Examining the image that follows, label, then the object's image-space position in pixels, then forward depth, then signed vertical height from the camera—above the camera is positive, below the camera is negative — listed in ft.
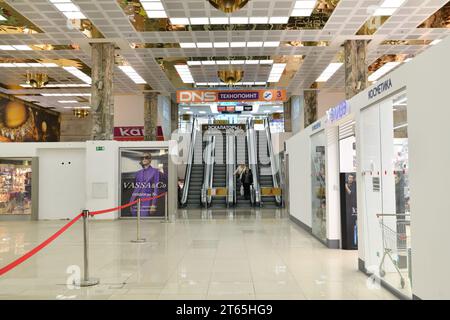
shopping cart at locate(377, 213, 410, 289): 16.87 -2.71
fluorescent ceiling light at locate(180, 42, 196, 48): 47.52 +14.49
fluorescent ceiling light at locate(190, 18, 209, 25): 40.96 +14.75
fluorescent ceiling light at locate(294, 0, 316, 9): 37.06 +14.78
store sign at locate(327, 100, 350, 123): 21.81 +3.24
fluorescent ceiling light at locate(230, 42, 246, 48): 47.47 +14.37
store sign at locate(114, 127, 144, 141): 66.95 +6.66
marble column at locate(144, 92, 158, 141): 74.90 +10.61
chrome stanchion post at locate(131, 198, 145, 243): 29.73 -4.55
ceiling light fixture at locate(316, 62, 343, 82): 57.29 +14.18
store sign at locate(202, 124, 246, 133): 89.66 +9.75
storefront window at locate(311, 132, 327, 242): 27.99 -1.03
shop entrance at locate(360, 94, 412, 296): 16.89 -0.82
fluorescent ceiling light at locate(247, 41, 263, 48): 47.24 +14.39
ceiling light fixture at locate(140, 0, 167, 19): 37.22 +14.99
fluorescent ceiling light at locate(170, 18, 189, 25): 41.09 +14.83
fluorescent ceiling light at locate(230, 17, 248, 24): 40.62 +14.68
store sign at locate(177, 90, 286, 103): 56.70 +10.36
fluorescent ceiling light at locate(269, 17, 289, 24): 40.86 +14.69
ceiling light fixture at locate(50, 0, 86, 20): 36.32 +14.73
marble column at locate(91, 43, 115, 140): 46.96 +9.36
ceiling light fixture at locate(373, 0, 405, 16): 37.32 +14.65
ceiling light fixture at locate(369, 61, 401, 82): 58.18 +14.35
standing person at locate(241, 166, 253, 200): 62.85 -1.18
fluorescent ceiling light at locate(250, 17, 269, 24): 40.81 +14.70
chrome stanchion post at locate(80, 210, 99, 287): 17.67 -4.27
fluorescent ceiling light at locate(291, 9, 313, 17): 39.29 +14.82
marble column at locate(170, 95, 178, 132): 89.51 +12.35
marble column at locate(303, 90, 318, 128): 72.33 +11.65
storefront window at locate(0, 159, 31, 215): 46.44 -1.29
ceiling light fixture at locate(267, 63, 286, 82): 57.77 +14.39
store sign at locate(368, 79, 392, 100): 15.90 +3.21
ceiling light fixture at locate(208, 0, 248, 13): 23.68 +9.42
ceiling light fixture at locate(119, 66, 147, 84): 58.18 +14.44
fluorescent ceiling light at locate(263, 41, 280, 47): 47.32 +14.37
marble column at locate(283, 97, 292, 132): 85.46 +11.53
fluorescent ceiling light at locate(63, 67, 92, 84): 57.77 +14.38
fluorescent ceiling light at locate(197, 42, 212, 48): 47.50 +14.44
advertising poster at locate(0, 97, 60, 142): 73.67 +10.26
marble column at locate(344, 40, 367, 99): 47.47 +11.88
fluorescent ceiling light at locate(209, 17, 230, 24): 40.82 +14.69
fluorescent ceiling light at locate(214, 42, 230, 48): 47.43 +14.39
